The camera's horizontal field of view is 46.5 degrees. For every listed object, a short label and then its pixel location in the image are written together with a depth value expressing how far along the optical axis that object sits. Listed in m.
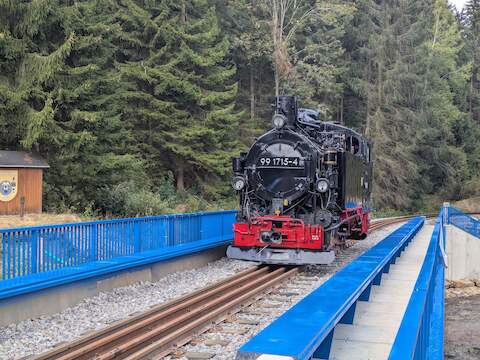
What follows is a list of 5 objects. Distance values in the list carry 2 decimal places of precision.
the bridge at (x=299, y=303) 4.73
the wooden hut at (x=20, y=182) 16.69
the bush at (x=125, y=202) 21.31
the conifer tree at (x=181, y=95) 29.73
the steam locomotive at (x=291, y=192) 12.68
